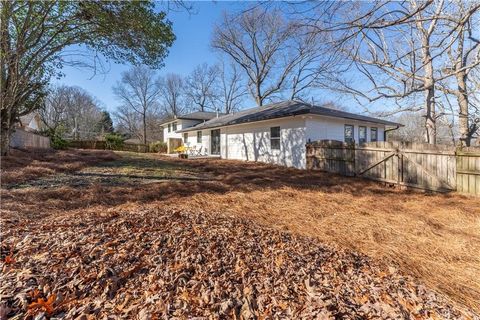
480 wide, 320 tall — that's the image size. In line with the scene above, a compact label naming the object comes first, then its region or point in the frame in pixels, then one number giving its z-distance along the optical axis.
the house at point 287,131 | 11.55
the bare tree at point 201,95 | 40.12
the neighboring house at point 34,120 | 29.67
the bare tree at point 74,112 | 37.12
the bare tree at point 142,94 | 39.22
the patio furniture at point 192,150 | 21.22
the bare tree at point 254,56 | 23.12
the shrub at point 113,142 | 28.31
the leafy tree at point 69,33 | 6.50
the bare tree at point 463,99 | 9.72
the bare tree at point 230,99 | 36.78
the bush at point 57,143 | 20.88
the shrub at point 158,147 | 29.87
